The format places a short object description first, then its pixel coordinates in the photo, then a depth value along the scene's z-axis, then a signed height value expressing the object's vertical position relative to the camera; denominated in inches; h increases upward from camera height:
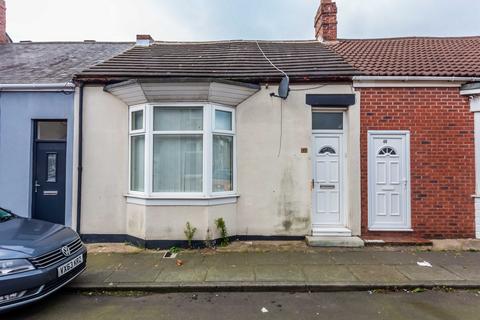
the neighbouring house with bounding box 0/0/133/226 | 274.8 +17.7
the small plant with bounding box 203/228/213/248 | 252.2 -58.8
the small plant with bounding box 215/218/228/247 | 256.8 -51.2
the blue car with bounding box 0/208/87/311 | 140.6 -45.3
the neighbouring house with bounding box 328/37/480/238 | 265.6 +14.1
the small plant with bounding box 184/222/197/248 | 251.4 -51.7
